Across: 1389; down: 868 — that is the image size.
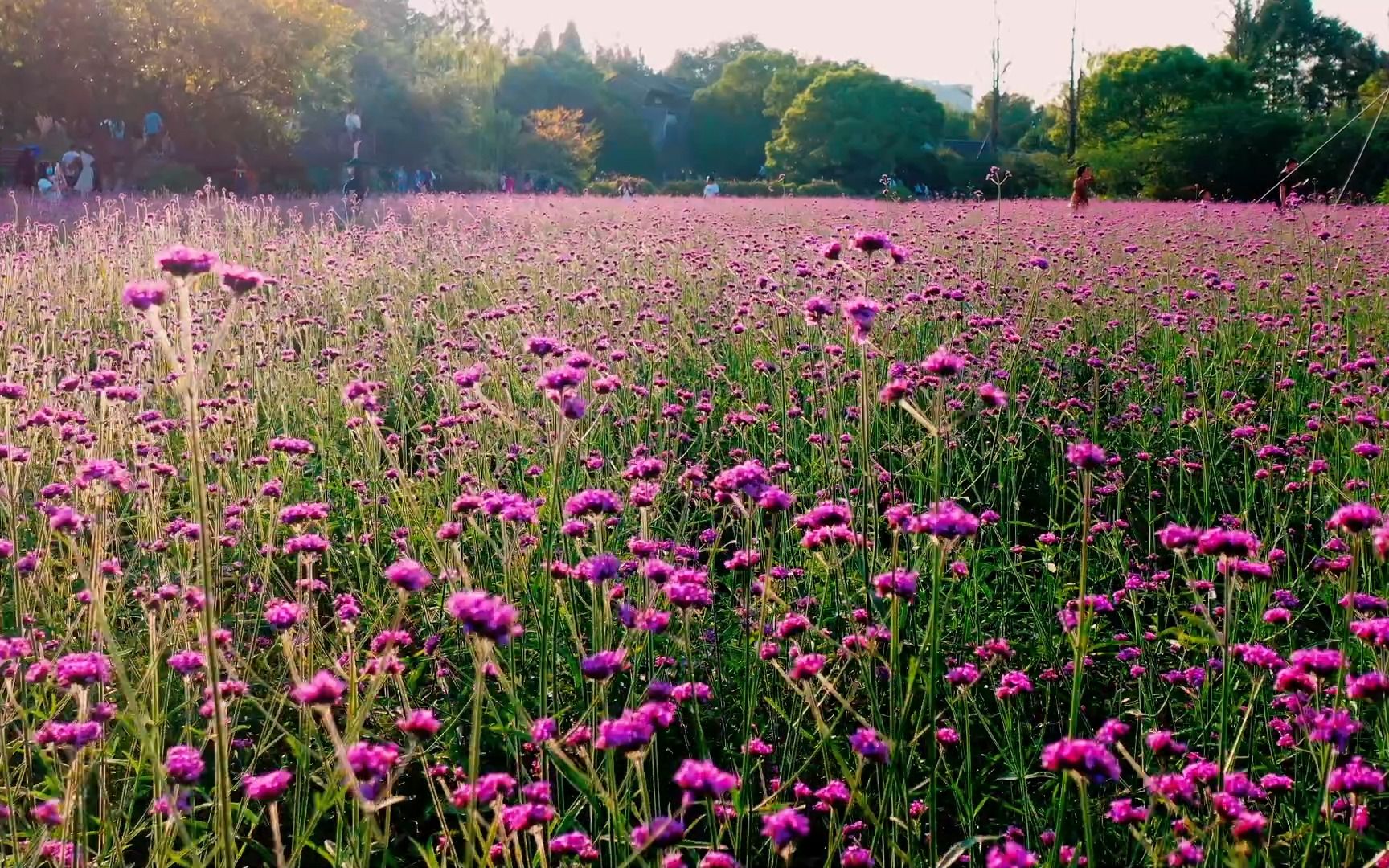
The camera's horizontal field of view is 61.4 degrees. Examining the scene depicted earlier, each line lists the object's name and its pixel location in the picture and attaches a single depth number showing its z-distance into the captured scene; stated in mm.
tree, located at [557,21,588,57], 96625
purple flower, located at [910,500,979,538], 1679
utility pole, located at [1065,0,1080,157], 42844
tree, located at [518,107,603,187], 44844
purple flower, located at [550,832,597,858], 1624
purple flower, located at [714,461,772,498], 1913
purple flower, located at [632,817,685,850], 1286
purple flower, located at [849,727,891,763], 1666
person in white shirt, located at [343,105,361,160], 23016
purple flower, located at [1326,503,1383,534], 1606
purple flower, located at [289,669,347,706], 1380
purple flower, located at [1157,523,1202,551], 1713
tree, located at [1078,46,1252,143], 42625
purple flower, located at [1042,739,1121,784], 1395
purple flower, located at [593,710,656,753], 1402
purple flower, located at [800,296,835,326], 2436
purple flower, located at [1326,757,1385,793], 1520
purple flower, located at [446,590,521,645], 1318
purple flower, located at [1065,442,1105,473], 1687
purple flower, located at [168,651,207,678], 1933
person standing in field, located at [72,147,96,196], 19234
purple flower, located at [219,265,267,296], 1614
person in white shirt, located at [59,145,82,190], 21578
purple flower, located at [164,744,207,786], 1608
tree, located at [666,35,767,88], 97250
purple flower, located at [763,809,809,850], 1431
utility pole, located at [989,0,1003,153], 47406
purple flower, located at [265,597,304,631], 1824
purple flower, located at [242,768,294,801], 1507
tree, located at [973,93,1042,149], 68312
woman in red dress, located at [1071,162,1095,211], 14250
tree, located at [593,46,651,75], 77250
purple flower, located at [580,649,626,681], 1574
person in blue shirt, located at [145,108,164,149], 25234
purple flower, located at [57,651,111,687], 1635
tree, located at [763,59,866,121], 58250
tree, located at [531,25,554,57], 93181
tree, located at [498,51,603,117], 62000
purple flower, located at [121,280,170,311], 1558
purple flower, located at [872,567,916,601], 1789
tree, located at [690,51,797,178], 63969
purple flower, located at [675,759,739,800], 1379
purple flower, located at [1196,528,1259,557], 1562
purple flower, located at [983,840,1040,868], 1392
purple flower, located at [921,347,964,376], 1886
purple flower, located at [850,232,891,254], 2301
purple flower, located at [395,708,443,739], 1488
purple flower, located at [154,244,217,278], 1506
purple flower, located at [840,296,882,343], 2104
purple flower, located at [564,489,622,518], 1970
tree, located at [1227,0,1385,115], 49094
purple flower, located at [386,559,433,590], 1594
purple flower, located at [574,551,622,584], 1803
